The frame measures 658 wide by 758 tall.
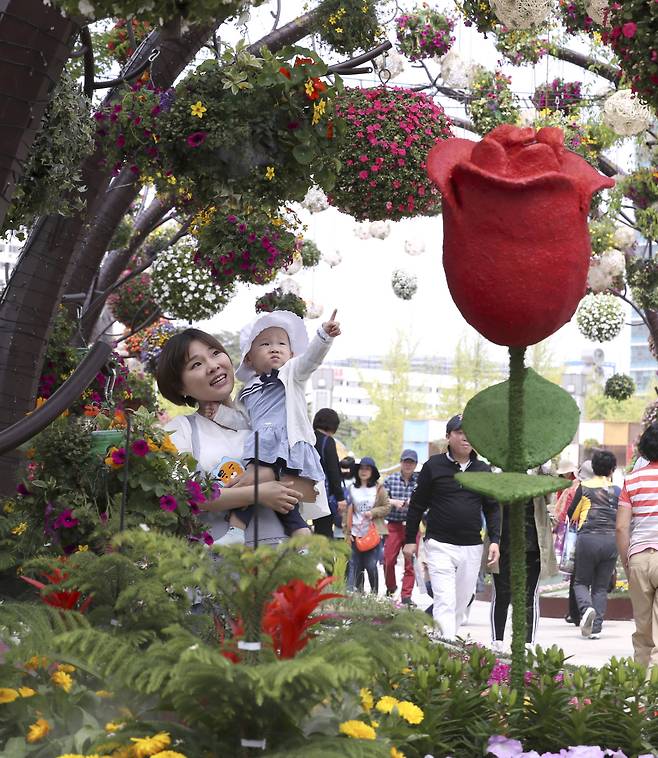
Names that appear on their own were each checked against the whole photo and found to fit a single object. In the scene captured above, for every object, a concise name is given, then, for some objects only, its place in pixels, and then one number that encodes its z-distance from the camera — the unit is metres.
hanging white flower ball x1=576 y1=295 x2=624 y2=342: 17.03
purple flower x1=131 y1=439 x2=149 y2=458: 3.78
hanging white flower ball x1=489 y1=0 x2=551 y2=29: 6.19
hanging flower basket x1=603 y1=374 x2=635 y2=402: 18.42
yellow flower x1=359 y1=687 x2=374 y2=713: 2.42
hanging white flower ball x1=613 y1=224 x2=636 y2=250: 12.61
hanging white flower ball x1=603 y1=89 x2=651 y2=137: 9.11
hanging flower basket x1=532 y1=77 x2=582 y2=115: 11.95
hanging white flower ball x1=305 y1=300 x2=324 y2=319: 18.12
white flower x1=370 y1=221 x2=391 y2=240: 15.22
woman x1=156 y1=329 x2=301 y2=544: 4.30
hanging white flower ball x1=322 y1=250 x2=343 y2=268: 17.61
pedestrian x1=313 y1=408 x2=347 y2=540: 8.65
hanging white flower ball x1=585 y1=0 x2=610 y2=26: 5.65
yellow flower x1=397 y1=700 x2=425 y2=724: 2.61
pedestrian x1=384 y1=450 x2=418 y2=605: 10.77
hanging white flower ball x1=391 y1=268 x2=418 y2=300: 19.52
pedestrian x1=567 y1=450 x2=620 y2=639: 9.80
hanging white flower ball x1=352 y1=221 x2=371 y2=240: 16.44
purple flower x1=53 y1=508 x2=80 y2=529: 3.71
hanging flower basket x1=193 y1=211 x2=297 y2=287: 7.28
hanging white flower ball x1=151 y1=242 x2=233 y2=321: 10.39
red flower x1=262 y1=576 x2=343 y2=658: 2.25
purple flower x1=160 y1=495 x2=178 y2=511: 3.81
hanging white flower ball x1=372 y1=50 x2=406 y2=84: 10.02
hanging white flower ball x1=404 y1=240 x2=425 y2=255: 17.92
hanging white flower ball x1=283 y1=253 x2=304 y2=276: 14.52
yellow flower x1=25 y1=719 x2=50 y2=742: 2.31
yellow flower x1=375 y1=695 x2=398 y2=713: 2.55
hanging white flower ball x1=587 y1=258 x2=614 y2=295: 12.75
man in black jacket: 7.40
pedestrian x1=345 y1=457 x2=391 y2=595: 11.38
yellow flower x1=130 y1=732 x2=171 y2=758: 2.10
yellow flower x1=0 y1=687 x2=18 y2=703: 2.41
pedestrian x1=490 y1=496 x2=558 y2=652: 7.53
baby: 4.48
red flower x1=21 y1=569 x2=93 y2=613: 2.77
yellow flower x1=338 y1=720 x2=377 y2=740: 2.22
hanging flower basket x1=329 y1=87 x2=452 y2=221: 6.41
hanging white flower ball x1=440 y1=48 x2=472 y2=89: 10.64
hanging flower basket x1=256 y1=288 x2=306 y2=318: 10.47
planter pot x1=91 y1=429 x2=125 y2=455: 3.95
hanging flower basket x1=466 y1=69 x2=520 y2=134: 10.38
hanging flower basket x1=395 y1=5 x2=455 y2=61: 9.47
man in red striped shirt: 6.64
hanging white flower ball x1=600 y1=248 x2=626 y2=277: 12.57
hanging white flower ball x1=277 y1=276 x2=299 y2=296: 12.13
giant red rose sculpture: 2.84
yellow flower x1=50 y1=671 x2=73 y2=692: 2.46
